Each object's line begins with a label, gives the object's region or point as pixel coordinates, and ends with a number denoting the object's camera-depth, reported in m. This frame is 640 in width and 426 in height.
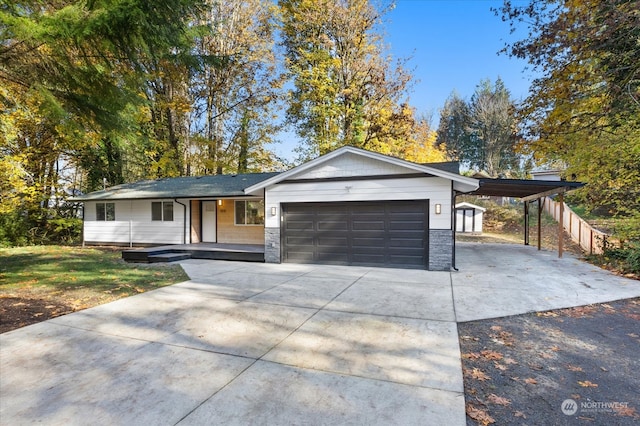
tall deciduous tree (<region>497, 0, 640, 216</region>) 7.97
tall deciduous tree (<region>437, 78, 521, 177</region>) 30.50
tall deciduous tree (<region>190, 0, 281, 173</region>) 18.00
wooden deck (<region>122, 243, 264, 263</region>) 10.29
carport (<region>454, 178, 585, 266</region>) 9.30
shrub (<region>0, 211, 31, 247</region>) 14.95
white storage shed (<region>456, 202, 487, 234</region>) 22.45
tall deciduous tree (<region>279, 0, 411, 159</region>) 17.03
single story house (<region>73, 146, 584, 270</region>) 8.75
